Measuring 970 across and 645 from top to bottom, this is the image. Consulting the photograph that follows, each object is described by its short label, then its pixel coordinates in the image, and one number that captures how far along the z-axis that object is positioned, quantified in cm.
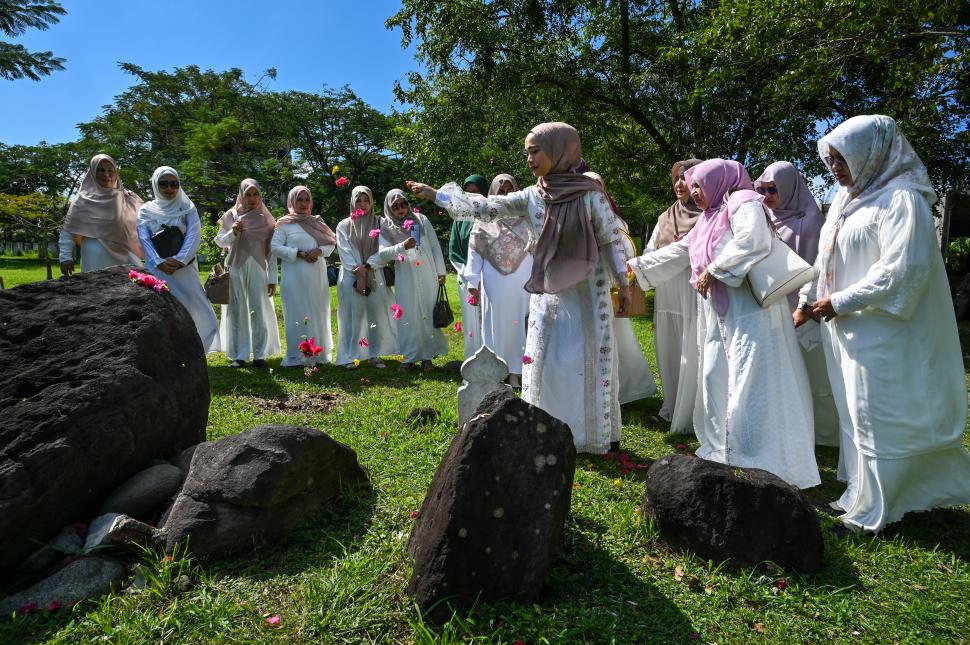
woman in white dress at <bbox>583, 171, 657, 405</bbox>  610
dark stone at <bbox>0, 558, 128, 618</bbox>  279
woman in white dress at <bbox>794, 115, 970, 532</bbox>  329
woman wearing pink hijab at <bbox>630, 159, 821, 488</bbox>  387
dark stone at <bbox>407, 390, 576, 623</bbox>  261
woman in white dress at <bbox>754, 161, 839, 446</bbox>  497
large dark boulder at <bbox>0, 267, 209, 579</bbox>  301
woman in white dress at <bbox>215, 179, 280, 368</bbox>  816
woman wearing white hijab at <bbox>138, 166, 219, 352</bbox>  725
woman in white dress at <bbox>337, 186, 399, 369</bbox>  796
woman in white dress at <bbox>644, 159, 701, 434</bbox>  509
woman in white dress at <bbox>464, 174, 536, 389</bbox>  668
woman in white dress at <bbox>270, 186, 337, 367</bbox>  802
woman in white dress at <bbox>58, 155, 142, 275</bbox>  721
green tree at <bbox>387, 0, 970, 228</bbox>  786
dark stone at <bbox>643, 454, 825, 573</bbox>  302
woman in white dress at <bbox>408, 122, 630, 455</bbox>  441
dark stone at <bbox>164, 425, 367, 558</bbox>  311
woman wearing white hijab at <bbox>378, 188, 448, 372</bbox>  792
